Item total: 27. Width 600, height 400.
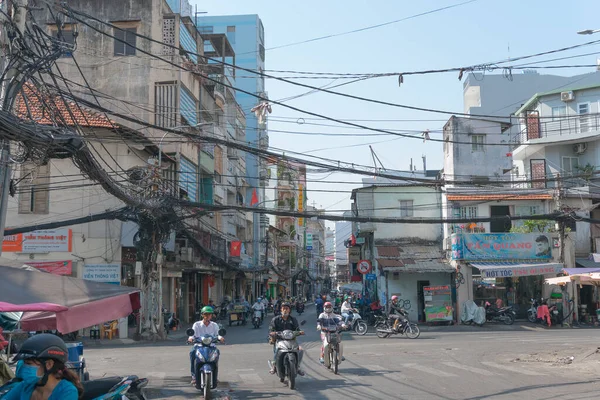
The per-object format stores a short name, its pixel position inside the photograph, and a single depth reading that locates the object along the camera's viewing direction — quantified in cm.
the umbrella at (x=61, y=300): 772
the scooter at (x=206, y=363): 1153
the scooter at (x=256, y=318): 3357
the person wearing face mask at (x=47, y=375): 510
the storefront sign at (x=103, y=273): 2841
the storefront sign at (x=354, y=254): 5584
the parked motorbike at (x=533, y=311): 3362
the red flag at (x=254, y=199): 5799
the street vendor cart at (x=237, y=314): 3650
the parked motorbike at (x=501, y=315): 3284
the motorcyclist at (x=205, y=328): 1237
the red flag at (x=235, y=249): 4609
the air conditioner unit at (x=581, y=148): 4113
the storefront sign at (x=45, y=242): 2823
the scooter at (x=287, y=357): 1266
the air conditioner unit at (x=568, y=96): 4012
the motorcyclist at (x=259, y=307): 3416
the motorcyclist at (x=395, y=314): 2558
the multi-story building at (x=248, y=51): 6378
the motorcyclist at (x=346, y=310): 2822
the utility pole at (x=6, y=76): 1085
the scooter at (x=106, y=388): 727
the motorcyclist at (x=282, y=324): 1358
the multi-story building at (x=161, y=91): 3391
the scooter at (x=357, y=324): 2830
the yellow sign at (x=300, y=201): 7350
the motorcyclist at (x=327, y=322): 1536
